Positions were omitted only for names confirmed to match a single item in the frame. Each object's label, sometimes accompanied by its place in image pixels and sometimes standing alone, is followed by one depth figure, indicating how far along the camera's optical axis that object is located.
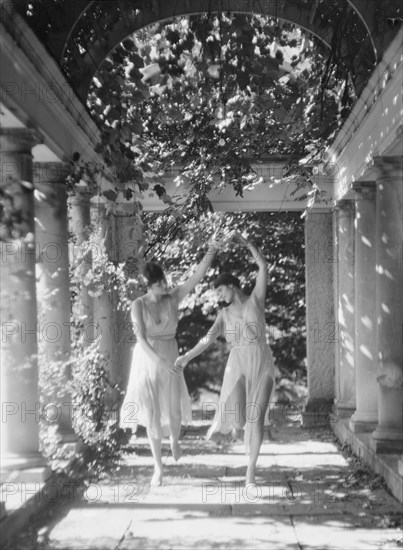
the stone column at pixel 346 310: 12.16
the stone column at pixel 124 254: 12.52
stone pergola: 7.04
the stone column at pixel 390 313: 8.63
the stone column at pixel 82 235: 10.39
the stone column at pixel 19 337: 6.99
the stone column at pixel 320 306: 13.12
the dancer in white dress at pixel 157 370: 8.39
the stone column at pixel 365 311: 10.29
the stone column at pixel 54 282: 8.59
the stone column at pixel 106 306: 11.77
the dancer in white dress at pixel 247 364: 8.22
